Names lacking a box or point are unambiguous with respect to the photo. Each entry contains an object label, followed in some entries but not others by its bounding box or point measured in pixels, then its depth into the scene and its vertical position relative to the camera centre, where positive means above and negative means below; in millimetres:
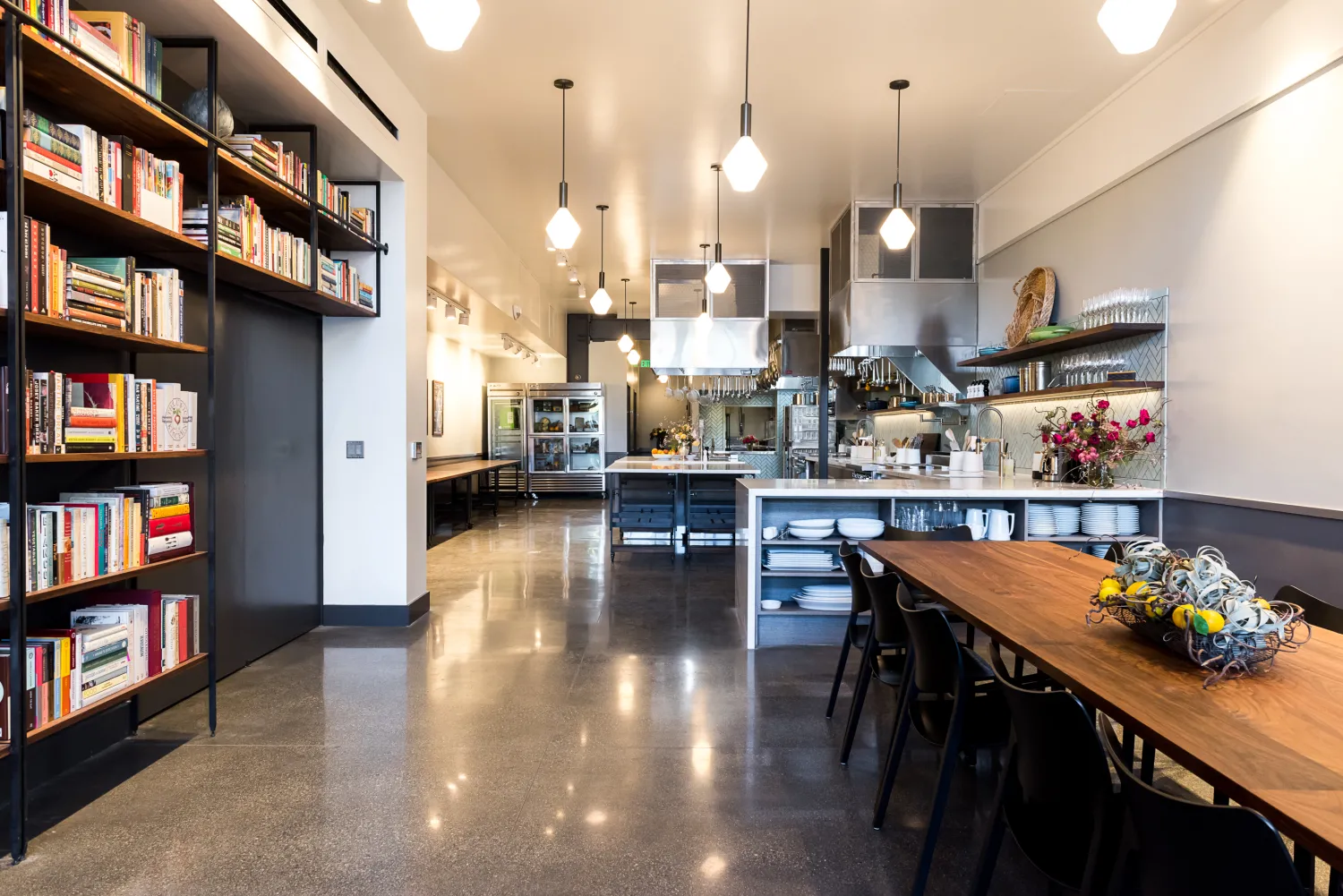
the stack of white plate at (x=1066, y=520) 4215 -471
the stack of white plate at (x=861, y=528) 4055 -501
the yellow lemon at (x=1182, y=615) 1501 -374
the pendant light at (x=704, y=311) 7606 +1517
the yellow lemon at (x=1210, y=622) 1461 -375
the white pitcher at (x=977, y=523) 4152 -480
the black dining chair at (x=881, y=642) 2451 -726
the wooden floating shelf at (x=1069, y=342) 4227 +675
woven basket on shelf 5336 +1069
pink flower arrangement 4277 +5
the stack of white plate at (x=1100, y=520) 4176 -467
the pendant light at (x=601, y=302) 6242 +1244
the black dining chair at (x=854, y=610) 2854 -692
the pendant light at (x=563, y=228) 4043 +1231
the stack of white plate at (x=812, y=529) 4098 -511
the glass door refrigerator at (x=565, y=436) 12281 +89
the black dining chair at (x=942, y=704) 1864 -786
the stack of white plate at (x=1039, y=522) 4184 -479
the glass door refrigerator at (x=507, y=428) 12367 +232
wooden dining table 1003 -492
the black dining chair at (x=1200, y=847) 878 -542
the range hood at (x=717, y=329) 8094 +1283
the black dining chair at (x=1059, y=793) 1255 -681
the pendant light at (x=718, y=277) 5504 +1282
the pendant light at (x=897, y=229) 4160 +1261
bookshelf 1962 +724
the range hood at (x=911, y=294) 6523 +1354
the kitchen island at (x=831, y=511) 4035 -419
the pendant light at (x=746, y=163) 2949 +1180
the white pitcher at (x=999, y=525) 4102 -496
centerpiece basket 1476 -373
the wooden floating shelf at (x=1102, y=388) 4250 +338
